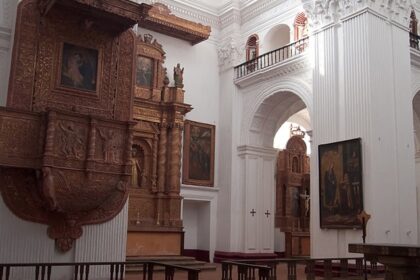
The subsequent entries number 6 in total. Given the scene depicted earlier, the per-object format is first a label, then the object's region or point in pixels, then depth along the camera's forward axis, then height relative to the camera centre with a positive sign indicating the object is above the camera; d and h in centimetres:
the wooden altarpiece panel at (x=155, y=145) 1518 +253
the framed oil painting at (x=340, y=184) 1195 +115
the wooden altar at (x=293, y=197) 1894 +123
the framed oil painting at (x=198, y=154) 1642 +243
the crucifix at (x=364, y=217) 842 +23
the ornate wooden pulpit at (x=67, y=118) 852 +186
